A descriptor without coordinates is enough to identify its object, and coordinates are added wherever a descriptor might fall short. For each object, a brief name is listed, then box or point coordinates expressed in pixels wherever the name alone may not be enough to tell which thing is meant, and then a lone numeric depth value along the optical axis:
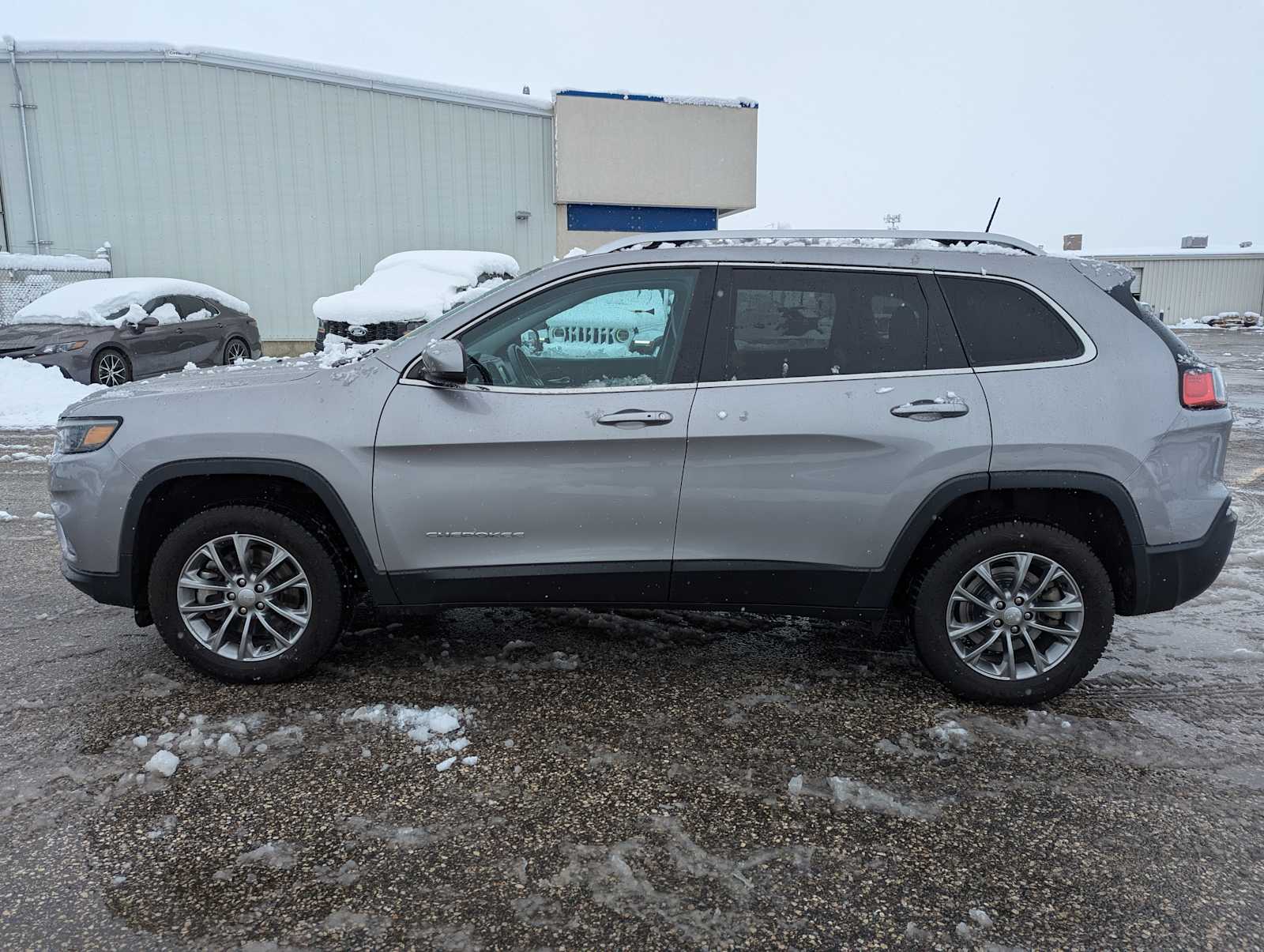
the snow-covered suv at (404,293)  11.27
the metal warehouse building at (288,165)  18.53
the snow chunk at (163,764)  3.06
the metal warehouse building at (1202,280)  47.47
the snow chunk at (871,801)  2.87
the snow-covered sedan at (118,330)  11.88
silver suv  3.48
